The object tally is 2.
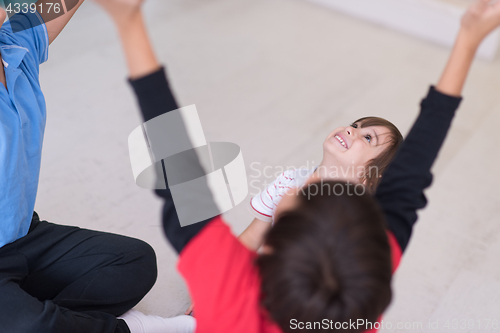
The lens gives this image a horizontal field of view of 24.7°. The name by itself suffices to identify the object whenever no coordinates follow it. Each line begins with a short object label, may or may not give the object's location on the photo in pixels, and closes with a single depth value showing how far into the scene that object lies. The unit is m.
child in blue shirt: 1.64
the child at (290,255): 1.33
